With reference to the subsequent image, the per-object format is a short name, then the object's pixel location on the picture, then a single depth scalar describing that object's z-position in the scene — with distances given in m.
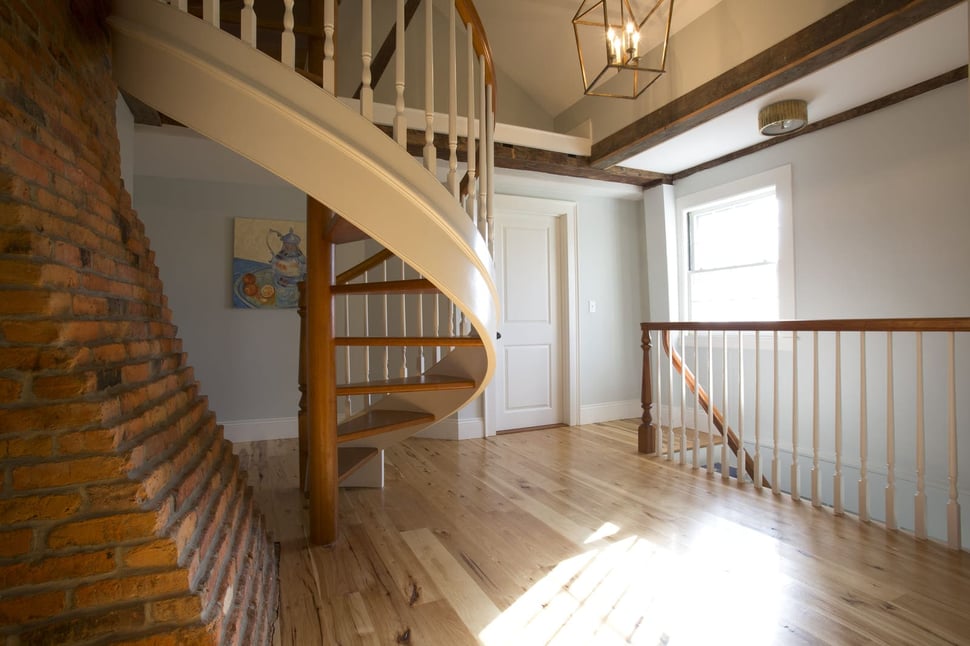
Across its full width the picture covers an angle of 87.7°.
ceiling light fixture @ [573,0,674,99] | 2.39
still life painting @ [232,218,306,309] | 4.07
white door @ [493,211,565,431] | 4.41
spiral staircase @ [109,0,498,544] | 1.47
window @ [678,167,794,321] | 3.71
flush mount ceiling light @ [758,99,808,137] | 2.97
